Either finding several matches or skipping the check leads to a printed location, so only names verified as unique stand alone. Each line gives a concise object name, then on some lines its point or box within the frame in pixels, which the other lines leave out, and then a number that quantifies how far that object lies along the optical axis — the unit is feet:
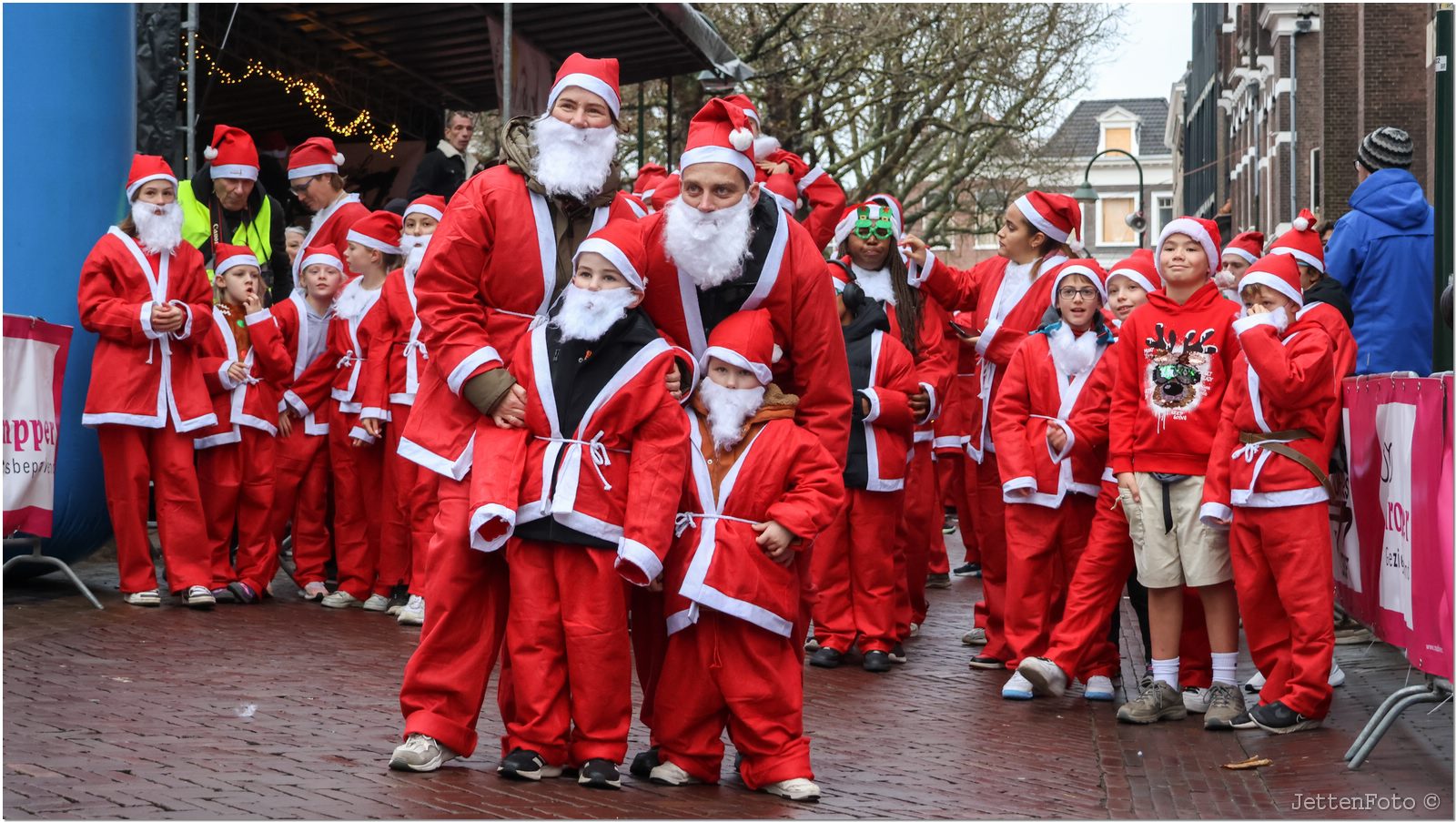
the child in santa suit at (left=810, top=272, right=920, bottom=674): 28.68
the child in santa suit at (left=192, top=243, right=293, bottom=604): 32.91
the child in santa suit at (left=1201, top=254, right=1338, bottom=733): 22.89
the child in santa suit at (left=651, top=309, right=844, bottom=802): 18.85
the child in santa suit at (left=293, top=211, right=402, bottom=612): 33.78
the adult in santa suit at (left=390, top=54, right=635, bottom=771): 18.85
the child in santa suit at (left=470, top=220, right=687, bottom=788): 18.43
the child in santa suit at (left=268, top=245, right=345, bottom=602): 34.30
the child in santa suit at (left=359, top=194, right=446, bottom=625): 31.78
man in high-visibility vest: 37.47
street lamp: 109.70
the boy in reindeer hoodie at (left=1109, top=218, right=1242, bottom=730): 24.31
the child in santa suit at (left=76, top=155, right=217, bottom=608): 30.86
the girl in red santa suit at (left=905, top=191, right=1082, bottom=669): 30.04
